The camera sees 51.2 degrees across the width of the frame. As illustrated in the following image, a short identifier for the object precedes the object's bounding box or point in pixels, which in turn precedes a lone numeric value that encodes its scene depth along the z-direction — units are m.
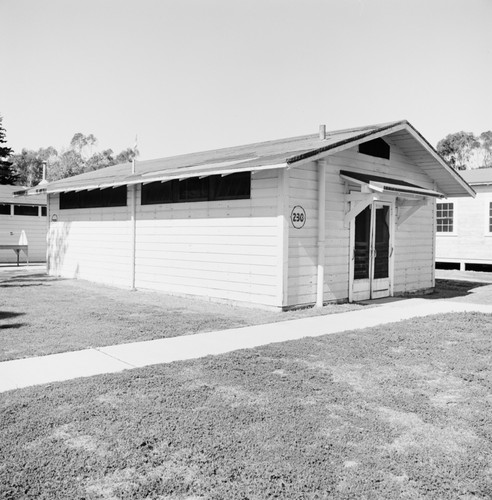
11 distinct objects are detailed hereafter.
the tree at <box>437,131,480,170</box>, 60.03
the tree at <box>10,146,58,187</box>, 72.00
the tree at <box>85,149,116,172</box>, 63.66
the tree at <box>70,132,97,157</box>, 68.44
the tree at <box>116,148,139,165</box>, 65.12
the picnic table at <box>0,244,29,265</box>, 21.55
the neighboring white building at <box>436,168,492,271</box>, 19.45
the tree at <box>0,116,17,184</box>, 44.25
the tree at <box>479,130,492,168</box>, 60.59
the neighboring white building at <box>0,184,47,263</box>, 23.14
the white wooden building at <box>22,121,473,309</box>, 9.51
